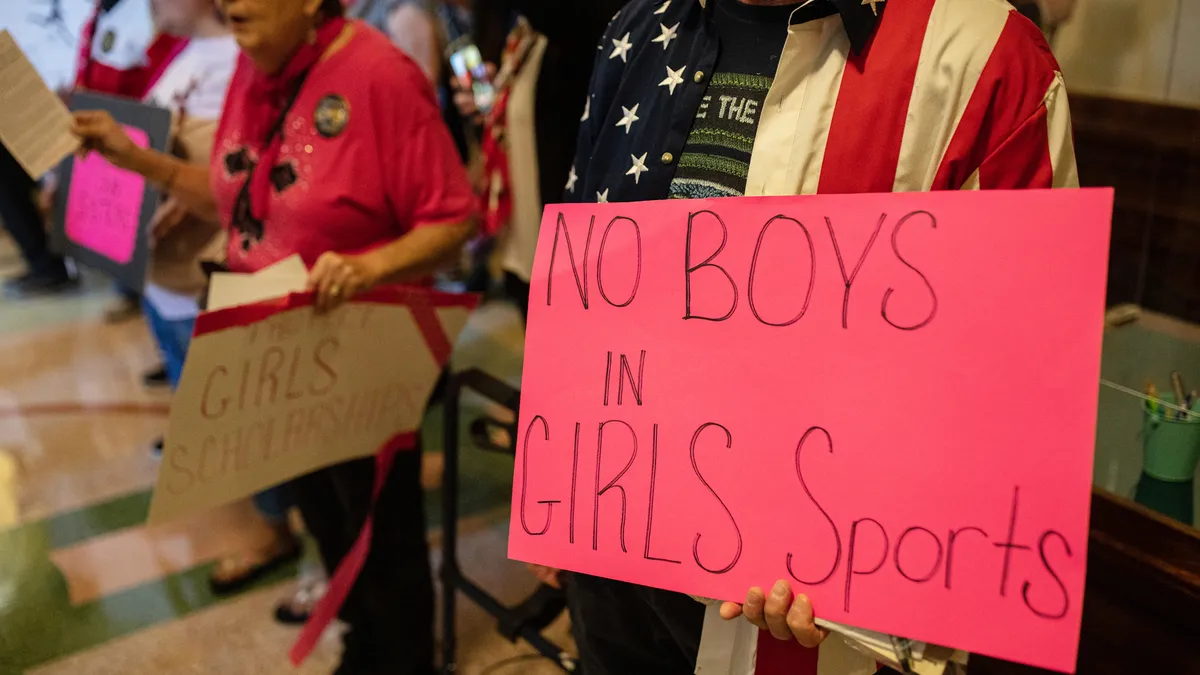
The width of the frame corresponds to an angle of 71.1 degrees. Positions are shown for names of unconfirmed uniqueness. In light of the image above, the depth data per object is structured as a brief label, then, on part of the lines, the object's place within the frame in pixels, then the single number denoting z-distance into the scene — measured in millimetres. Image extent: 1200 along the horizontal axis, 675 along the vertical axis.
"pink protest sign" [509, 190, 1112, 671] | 588
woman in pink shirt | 1285
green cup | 1146
